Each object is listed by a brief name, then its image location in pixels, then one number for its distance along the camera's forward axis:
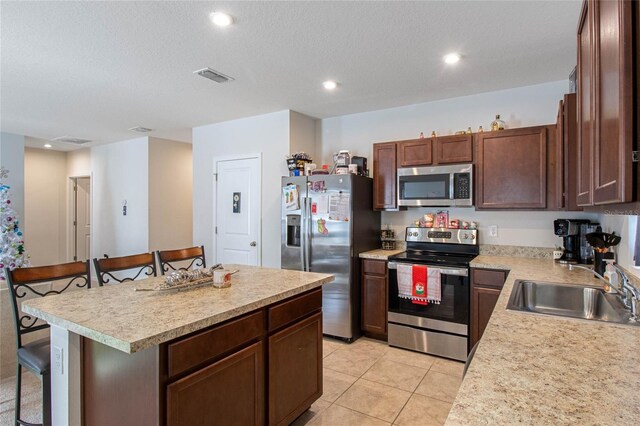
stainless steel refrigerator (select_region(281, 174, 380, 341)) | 3.58
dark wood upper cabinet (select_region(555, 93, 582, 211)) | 2.22
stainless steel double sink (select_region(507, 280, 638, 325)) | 1.78
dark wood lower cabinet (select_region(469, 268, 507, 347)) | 2.95
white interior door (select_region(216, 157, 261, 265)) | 4.49
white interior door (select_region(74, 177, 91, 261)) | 7.05
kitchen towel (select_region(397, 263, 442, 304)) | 3.18
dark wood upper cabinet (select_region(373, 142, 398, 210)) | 3.79
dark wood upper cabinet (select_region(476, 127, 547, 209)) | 3.08
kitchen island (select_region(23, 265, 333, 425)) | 1.35
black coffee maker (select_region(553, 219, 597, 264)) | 2.94
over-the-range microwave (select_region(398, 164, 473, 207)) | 3.40
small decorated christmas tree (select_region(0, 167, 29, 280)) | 3.23
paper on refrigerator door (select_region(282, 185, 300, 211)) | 3.85
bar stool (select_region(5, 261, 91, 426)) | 1.82
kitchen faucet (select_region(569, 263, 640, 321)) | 1.50
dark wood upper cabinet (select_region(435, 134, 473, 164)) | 3.39
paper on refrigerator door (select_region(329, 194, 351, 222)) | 3.57
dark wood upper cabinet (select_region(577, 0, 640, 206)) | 0.72
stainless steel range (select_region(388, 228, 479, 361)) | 3.10
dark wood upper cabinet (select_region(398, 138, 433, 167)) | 3.60
